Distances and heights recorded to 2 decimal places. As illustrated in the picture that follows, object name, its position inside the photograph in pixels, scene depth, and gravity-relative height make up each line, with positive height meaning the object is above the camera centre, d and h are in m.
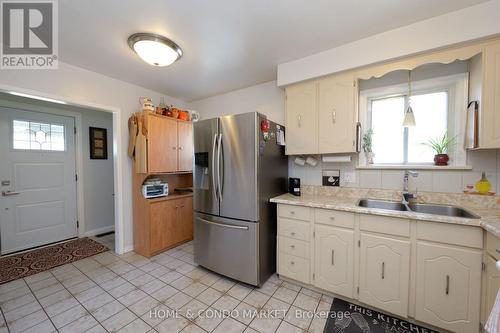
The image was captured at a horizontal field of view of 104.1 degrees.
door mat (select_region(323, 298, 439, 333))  1.49 -1.28
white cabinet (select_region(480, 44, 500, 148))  1.43 +0.47
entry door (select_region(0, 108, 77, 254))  2.70 -0.25
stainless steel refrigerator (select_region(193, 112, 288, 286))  1.97 -0.34
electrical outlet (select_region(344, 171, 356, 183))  2.22 -0.16
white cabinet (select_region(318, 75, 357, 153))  1.96 +0.50
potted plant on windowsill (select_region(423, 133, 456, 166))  1.84 +0.16
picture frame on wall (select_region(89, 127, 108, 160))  3.51 +0.36
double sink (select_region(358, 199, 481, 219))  1.67 -0.42
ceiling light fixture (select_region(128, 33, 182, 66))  1.78 +1.10
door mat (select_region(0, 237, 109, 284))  2.28 -1.27
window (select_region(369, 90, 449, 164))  1.94 +0.38
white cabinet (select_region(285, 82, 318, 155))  2.16 +0.50
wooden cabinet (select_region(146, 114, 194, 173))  2.66 +0.27
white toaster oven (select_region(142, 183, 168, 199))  2.71 -0.40
